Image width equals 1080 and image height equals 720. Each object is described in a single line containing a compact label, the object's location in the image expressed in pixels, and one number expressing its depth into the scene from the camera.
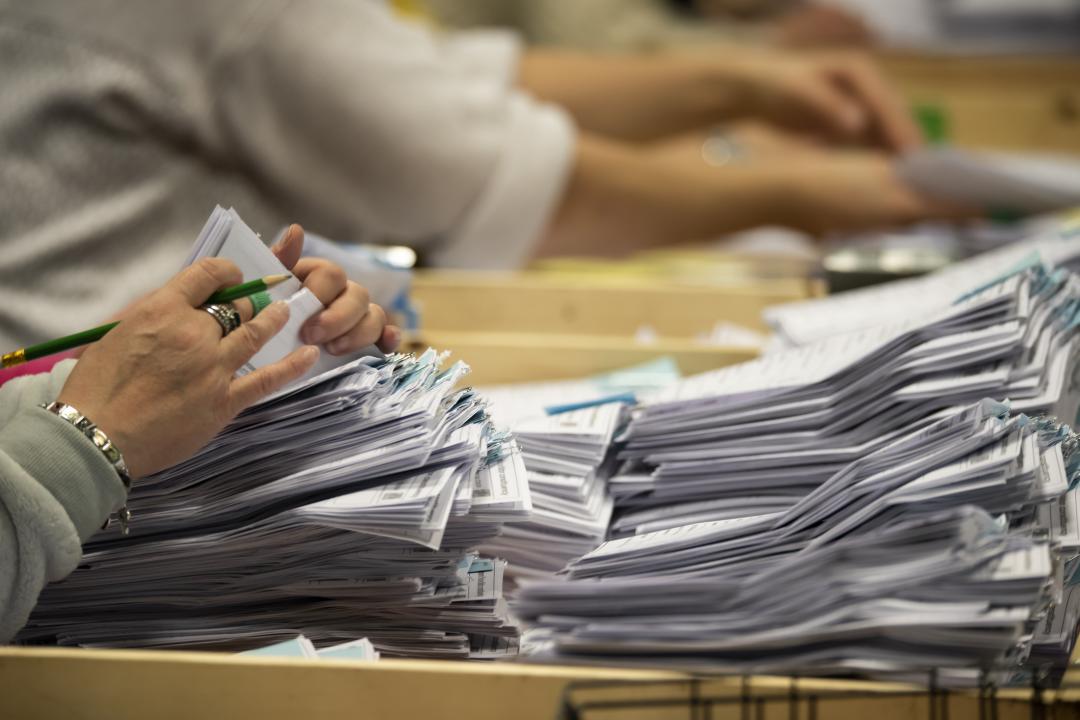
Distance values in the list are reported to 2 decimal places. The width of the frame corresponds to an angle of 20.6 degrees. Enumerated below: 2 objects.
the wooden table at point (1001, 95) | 5.22
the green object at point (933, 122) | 5.23
